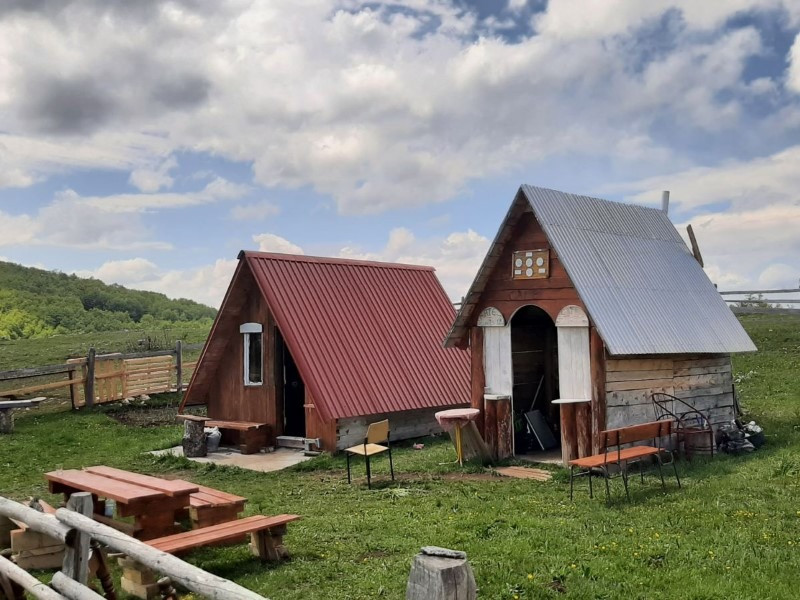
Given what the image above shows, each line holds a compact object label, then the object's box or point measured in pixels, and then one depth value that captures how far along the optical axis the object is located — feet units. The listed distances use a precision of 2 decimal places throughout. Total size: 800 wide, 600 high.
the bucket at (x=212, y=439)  49.52
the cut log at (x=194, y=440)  47.57
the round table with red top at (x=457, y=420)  40.32
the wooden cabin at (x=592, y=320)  38.04
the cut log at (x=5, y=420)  55.62
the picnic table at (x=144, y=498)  23.89
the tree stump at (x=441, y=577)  10.96
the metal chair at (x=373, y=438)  34.85
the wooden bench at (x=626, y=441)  30.19
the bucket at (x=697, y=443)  40.19
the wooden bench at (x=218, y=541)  21.06
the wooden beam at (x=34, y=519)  19.19
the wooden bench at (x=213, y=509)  25.54
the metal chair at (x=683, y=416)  39.93
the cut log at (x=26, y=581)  17.49
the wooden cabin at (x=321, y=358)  47.32
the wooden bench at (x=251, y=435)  48.49
